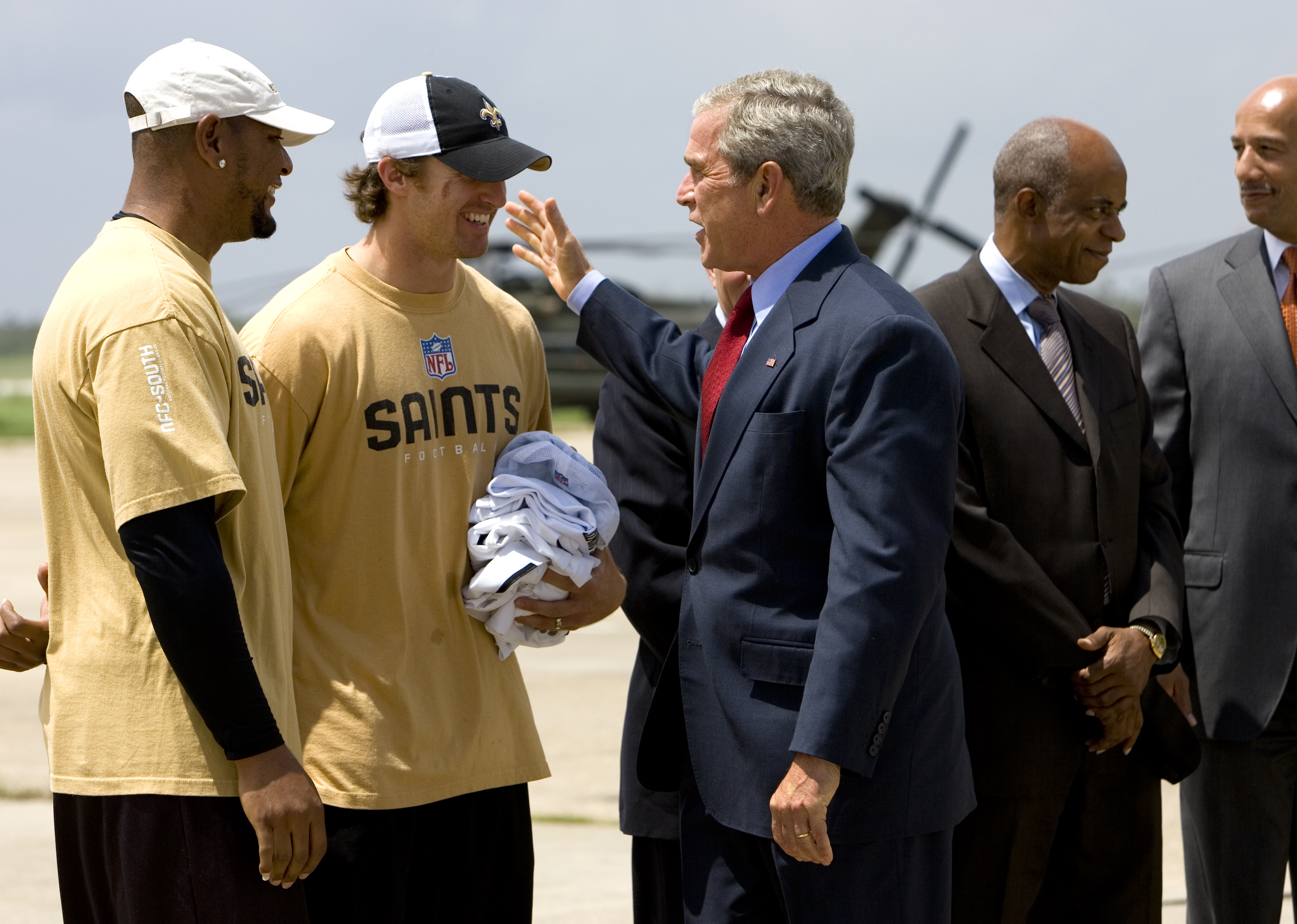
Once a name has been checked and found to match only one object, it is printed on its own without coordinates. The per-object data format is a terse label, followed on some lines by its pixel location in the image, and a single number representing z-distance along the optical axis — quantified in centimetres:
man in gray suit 727
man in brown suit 646
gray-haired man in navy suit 478
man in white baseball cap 438
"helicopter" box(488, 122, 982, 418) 5466
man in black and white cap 555
